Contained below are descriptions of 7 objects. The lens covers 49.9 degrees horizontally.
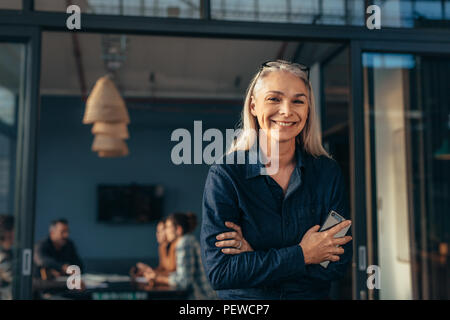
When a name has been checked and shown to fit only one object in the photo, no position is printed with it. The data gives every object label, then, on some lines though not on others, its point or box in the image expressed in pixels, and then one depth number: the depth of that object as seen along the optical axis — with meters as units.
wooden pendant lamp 3.79
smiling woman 1.45
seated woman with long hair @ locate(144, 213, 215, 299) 3.85
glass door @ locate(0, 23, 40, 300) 2.36
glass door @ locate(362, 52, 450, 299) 2.81
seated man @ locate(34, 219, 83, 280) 4.73
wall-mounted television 8.05
